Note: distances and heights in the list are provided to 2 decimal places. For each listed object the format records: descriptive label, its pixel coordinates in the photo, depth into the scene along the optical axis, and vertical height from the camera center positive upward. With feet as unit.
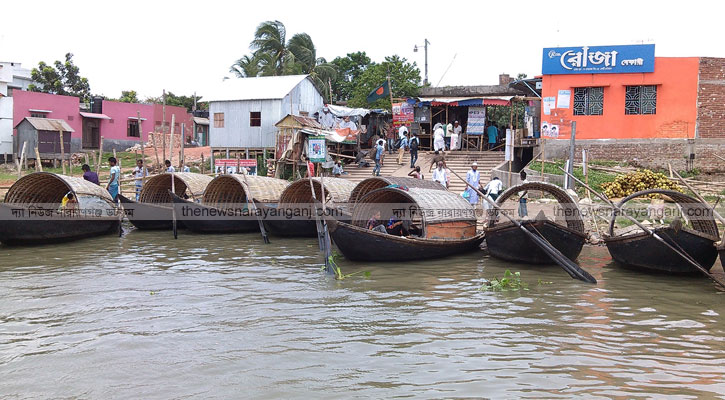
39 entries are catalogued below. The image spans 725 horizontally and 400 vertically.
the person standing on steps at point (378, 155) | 67.15 +1.64
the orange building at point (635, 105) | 60.49 +7.23
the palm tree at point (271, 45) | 95.23 +19.51
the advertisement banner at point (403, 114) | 78.02 +7.33
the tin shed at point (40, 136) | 88.69 +3.89
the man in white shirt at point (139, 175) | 56.03 -0.94
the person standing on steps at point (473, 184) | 44.91 -0.90
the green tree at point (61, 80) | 111.24 +15.59
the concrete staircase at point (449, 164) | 69.23 +0.83
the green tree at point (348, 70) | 118.42 +20.15
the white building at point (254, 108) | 79.00 +7.87
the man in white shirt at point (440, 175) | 47.65 -0.31
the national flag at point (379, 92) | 81.71 +10.52
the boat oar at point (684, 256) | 29.48 -3.98
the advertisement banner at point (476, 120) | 75.51 +6.50
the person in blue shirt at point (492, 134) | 76.64 +4.85
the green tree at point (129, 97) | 130.44 +14.79
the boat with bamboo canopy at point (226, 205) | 49.06 -3.29
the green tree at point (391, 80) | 87.61 +13.57
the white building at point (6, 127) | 88.28 +5.15
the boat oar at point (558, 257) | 31.12 -4.40
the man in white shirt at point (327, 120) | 80.43 +6.55
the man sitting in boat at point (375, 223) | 36.45 -3.49
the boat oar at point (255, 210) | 46.19 -3.42
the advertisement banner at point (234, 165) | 65.92 +0.17
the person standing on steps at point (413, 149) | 68.08 +2.44
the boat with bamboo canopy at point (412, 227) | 33.94 -3.46
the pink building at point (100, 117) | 92.17 +7.84
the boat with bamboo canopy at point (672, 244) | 30.53 -3.55
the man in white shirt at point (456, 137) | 74.95 +4.29
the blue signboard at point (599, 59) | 60.80 +11.78
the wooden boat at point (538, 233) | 33.57 -3.52
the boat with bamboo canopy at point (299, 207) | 47.47 -3.15
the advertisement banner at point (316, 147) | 60.49 +2.16
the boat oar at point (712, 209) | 28.25 -1.61
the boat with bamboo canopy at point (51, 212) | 42.14 -3.59
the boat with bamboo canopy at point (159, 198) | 50.60 -3.06
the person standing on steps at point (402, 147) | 72.90 +2.89
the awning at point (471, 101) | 71.87 +8.56
